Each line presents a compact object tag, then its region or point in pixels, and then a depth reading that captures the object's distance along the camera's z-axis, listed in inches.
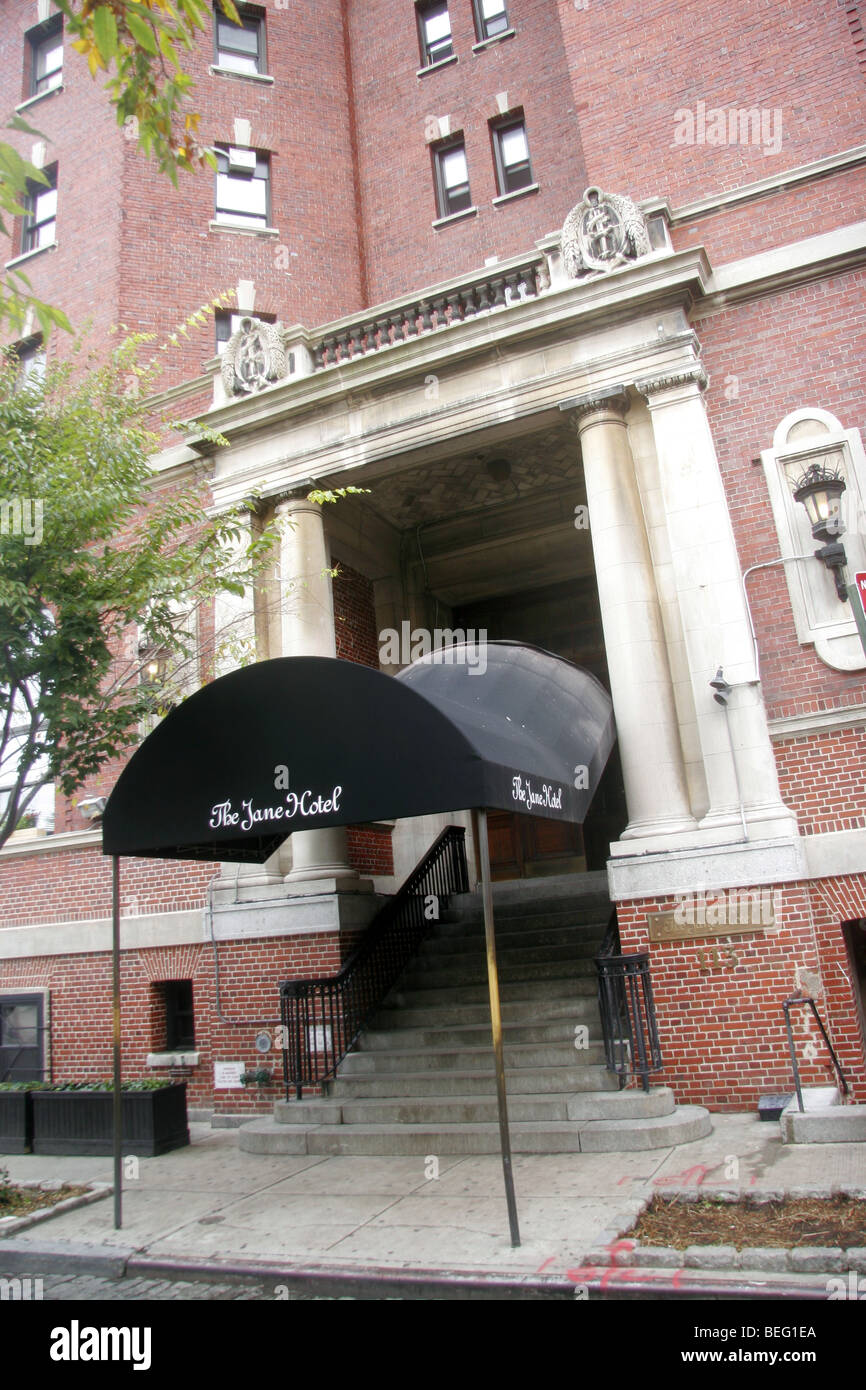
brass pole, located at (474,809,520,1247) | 227.8
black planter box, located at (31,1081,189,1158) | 393.1
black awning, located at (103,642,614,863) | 272.5
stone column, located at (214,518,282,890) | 450.9
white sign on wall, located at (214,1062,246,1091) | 445.7
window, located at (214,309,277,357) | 689.6
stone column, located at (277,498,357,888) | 451.8
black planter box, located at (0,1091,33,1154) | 417.1
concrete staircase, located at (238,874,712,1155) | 320.8
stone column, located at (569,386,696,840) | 383.6
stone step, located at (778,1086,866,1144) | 283.4
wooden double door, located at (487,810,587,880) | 574.6
